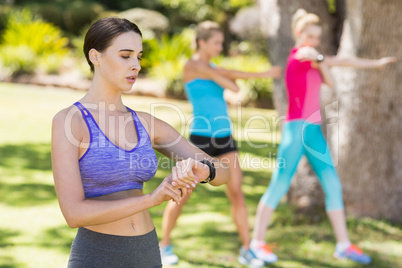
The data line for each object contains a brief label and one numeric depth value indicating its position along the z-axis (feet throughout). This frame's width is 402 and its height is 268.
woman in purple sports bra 11.24
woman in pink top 25.99
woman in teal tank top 26.91
